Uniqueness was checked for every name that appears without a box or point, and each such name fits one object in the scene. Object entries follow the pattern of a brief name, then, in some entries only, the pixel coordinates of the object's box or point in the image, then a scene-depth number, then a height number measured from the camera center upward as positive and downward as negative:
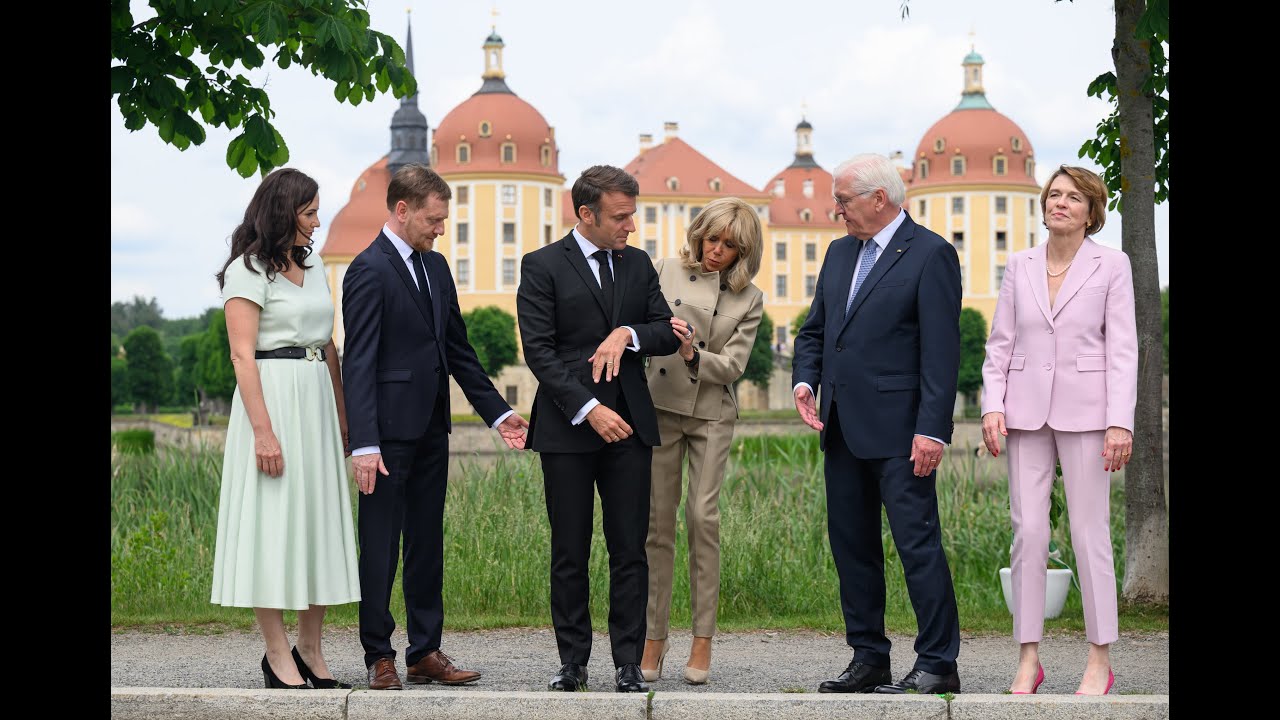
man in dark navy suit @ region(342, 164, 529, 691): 5.73 -0.06
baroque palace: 82.56 +12.50
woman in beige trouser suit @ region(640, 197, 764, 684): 6.15 -0.05
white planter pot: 8.12 -1.10
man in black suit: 5.75 -0.02
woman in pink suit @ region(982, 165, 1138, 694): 5.41 +0.00
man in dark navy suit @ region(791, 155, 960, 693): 5.63 -0.04
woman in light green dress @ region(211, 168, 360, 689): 5.55 -0.15
